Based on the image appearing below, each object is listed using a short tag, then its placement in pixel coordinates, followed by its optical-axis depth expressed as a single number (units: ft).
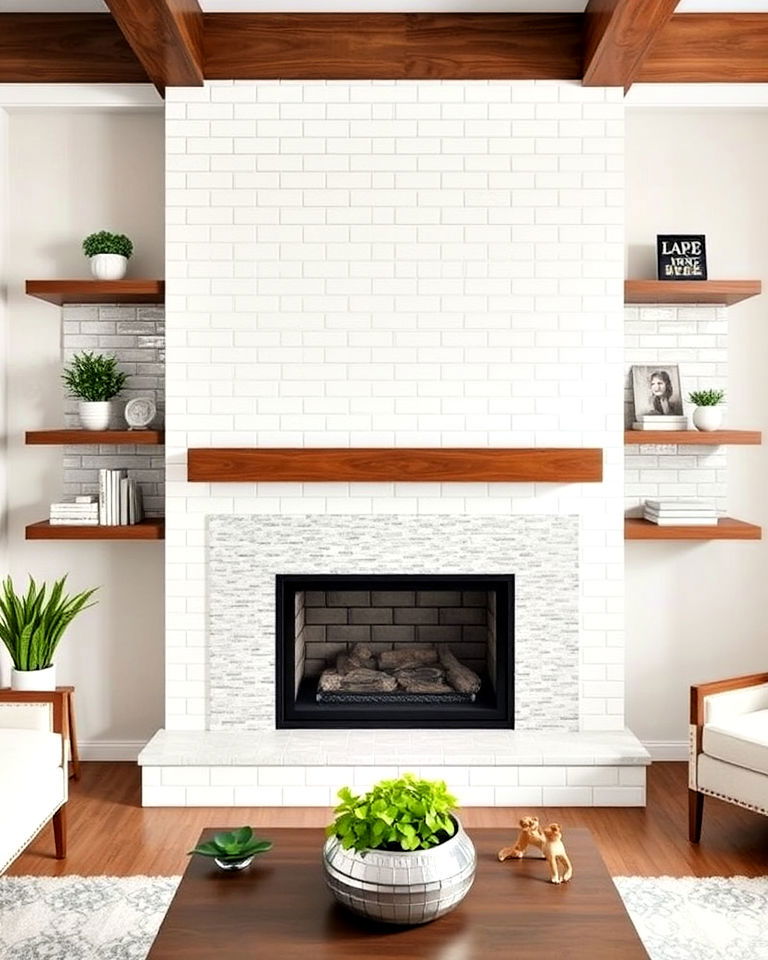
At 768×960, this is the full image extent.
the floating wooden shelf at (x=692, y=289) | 13.76
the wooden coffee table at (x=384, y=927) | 7.04
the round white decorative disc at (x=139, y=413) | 14.33
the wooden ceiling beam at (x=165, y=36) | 11.09
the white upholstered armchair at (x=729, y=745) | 11.32
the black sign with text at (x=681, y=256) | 14.43
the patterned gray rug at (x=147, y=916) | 9.30
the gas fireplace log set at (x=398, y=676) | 14.32
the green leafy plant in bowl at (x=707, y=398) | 14.21
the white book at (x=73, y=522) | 14.06
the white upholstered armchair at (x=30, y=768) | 9.70
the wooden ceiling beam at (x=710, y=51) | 13.88
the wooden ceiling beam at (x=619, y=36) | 11.13
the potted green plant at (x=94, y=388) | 14.12
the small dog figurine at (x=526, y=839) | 8.23
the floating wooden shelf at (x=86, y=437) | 13.88
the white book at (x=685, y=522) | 14.19
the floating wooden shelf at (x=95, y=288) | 13.80
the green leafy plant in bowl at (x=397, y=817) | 7.34
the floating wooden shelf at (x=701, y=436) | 13.94
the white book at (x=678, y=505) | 14.24
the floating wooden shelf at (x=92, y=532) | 13.93
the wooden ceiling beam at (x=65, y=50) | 14.02
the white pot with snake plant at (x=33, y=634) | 13.48
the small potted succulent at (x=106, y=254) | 14.03
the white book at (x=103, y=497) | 14.12
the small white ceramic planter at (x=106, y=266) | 14.02
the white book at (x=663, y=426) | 14.35
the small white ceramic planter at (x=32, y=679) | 13.48
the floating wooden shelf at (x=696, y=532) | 13.97
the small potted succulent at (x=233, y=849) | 8.13
